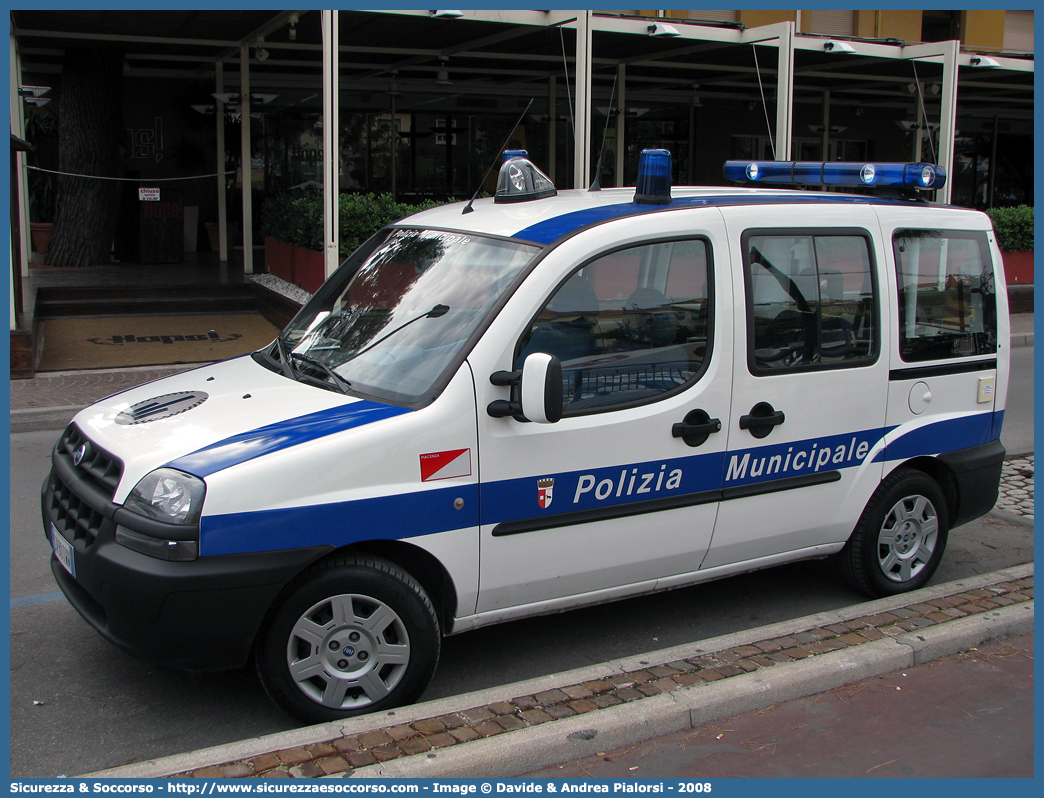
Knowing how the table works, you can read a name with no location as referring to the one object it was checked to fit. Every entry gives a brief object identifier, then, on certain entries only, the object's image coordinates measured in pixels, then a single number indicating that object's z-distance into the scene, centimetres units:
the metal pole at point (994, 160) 2995
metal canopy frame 1360
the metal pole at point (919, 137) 1989
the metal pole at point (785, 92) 1479
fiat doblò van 351
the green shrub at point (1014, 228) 1814
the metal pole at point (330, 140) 1170
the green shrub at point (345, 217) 1303
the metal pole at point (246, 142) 1638
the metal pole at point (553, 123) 2177
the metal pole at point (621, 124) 1971
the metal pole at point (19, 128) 1525
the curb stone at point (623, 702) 323
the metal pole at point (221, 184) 1834
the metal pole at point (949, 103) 1656
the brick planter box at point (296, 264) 1335
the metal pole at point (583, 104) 1297
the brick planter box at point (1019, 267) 1839
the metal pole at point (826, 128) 2373
